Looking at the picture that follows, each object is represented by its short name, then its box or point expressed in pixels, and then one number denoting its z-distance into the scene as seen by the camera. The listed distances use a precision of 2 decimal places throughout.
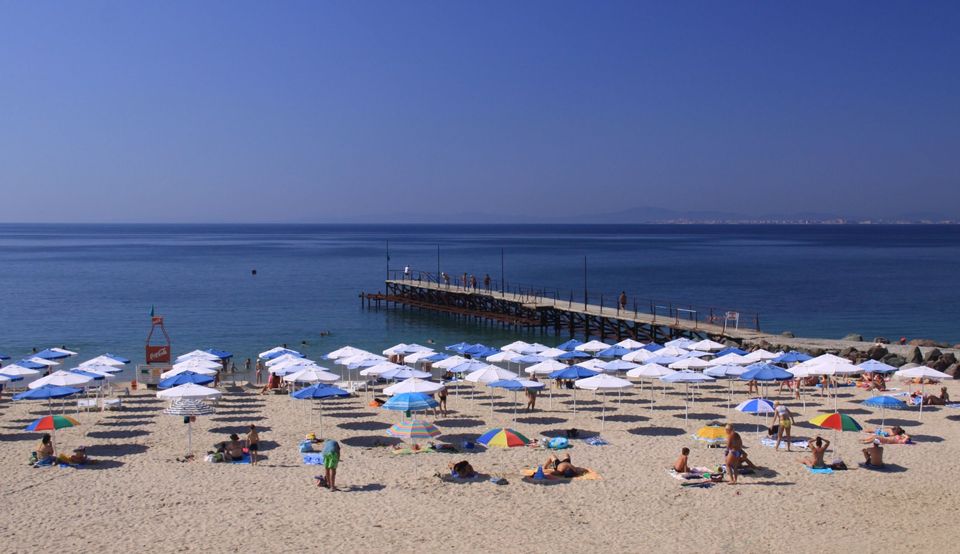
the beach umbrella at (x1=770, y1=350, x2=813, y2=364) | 24.91
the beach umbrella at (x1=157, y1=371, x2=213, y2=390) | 20.88
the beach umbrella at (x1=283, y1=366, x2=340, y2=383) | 21.56
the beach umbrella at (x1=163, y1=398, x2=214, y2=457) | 17.55
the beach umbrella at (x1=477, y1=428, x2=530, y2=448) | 16.53
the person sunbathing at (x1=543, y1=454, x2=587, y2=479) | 15.69
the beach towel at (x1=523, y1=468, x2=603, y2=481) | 15.63
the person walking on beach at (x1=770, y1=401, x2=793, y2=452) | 17.12
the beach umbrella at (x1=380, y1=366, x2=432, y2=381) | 22.52
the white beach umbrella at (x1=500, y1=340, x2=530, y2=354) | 27.42
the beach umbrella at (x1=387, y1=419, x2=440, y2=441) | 17.17
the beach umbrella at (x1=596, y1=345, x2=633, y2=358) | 27.62
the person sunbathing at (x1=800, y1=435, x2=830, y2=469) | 16.02
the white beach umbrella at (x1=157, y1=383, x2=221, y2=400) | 18.14
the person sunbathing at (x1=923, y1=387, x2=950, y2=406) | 22.20
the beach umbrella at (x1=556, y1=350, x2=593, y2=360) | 26.90
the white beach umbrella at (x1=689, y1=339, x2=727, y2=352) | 28.47
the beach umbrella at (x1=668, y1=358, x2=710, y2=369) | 23.53
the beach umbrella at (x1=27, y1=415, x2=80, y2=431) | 17.40
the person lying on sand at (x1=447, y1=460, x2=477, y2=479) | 15.52
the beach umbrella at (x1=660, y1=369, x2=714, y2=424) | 20.09
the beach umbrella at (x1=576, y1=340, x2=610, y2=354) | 28.67
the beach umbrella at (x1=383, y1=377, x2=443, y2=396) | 19.23
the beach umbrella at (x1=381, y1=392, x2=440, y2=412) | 17.52
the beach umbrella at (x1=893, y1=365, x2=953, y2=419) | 20.37
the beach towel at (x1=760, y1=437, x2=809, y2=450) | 17.81
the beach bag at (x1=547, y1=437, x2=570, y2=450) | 17.92
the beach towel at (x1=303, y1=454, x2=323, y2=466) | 16.89
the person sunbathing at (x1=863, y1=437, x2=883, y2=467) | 16.17
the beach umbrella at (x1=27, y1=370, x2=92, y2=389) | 20.34
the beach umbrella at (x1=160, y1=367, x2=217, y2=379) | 22.63
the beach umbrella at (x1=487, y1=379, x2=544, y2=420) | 20.17
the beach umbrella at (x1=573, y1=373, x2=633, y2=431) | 19.27
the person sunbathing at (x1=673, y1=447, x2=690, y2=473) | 15.77
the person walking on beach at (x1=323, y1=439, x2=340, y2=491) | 14.80
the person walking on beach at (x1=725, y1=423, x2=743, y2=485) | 15.22
